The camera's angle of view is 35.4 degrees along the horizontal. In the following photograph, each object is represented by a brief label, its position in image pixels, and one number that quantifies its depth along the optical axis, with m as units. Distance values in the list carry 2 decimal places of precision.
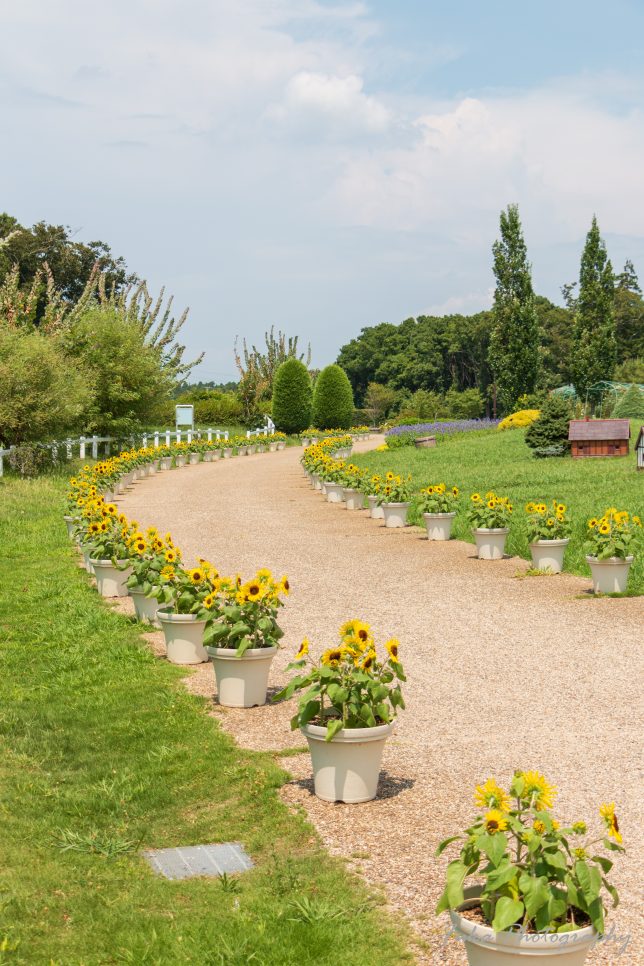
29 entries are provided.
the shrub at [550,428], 25.23
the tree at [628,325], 66.69
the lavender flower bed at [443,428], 37.53
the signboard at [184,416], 36.12
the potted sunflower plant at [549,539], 11.03
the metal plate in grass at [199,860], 4.00
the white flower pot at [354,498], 17.89
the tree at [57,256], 49.00
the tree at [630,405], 36.12
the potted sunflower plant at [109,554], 9.88
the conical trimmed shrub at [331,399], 43.06
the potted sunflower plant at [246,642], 6.28
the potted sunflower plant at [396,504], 15.32
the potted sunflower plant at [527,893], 2.88
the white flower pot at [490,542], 12.12
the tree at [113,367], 27.17
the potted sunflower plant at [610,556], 9.68
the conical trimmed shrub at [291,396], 41.94
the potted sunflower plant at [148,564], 8.23
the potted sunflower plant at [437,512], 13.70
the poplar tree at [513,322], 44.31
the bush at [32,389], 21.20
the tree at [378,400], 66.62
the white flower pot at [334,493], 19.09
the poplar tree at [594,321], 42.75
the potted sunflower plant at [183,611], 7.34
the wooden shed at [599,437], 24.58
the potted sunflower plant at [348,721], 4.70
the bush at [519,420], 37.97
